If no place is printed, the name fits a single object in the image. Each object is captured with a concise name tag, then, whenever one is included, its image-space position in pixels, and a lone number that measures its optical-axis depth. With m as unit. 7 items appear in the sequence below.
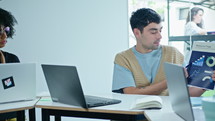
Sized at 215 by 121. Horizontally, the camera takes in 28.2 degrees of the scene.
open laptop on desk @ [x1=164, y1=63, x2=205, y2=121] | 1.75
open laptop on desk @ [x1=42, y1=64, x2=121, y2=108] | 2.14
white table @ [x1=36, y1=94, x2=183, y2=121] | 2.05
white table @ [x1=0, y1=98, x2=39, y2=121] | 2.23
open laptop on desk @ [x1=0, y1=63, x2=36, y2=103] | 2.30
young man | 2.55
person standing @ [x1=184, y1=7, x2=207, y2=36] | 3.67
